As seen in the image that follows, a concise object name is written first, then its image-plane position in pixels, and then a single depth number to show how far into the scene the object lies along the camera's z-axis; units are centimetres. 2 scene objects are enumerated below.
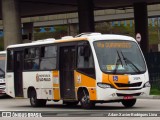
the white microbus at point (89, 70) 1869
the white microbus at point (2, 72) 3077
